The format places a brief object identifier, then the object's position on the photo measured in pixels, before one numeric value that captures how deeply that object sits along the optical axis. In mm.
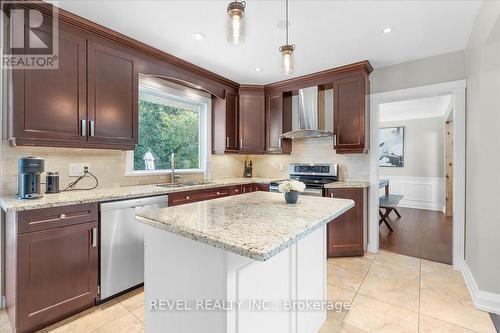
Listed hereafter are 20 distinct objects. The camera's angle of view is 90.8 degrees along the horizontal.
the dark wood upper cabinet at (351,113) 3186
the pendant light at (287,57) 1636
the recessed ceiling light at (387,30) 2360
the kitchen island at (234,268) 1031
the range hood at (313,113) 3627
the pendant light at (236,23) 1300
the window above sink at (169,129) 3121
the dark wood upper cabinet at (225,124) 3861
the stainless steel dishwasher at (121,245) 2115
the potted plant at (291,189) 1718
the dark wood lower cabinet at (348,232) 3170
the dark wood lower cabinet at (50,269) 1707
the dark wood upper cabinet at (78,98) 1942
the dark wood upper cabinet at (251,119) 4031
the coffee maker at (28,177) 1889
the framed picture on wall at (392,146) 6629
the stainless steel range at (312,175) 3312
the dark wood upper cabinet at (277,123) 3980
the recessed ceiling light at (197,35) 2438
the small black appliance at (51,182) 2168
